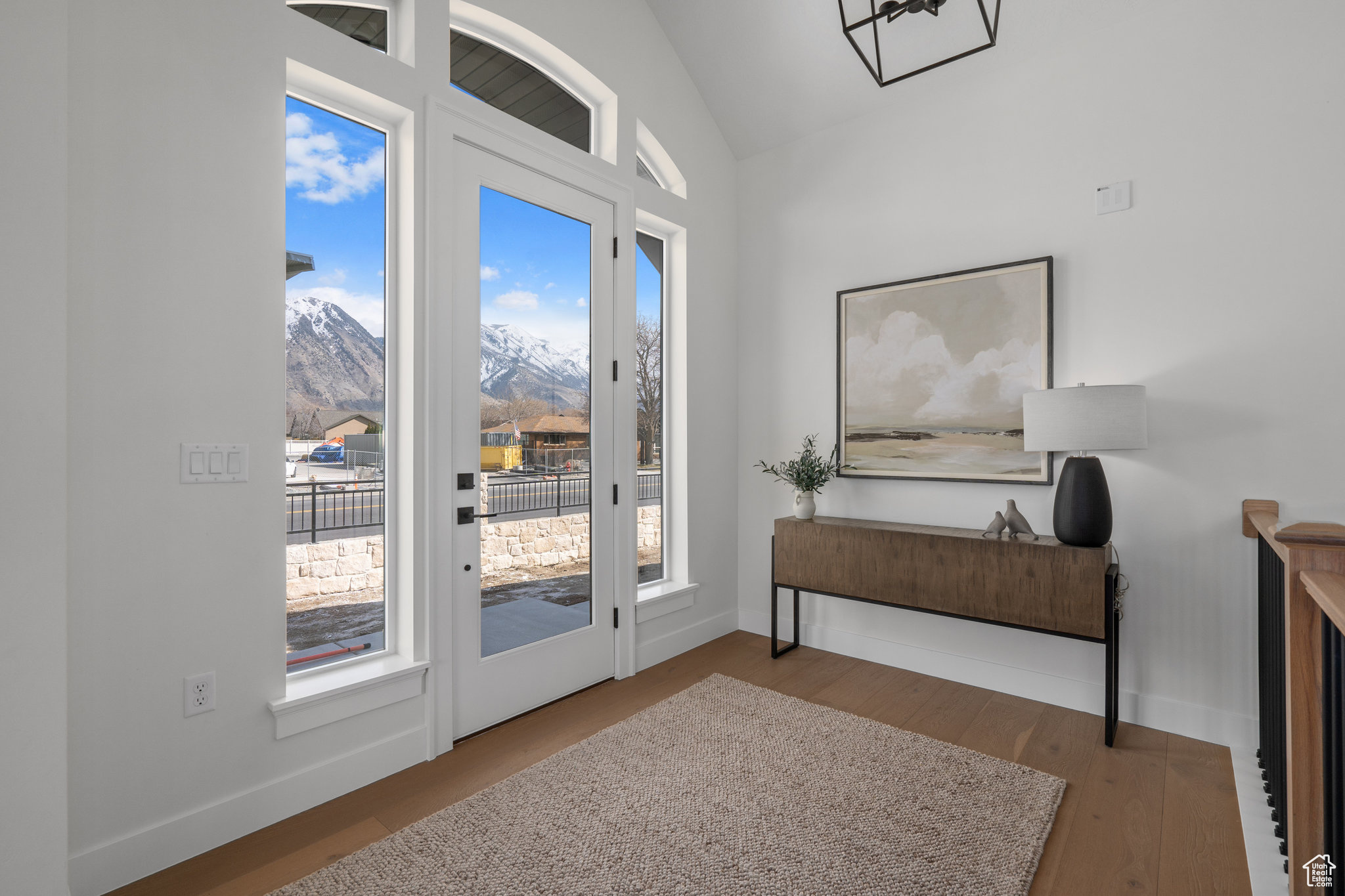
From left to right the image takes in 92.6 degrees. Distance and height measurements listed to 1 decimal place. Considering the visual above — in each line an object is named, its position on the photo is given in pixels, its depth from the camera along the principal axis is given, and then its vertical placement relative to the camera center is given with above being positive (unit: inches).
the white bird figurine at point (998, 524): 108.6 -13.1
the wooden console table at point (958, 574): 97.1 -21.7
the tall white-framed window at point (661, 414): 134.1 +7.7
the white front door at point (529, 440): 99.2 +1.7
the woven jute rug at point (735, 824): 66.6 -44.4
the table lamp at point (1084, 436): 91.5 +1.7
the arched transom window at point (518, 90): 103.0 +62.2
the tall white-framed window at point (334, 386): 84.5 +8.9
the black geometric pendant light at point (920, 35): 111.7 +74.4
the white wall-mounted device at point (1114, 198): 104.1 +40.7
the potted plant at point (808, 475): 131.6 -5.5
